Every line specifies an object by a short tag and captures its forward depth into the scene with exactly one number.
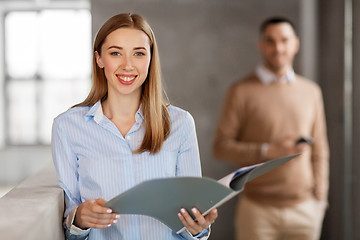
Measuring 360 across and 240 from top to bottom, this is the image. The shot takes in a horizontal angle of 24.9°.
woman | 2.02
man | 3.49
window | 4.41
